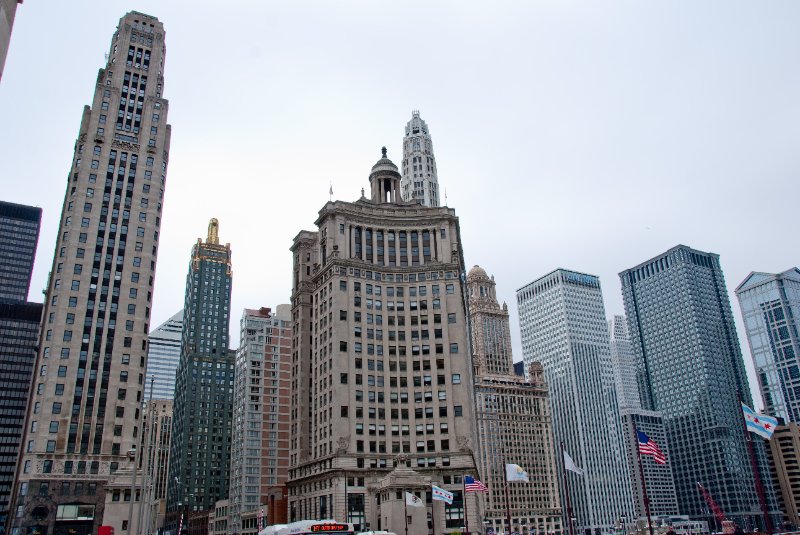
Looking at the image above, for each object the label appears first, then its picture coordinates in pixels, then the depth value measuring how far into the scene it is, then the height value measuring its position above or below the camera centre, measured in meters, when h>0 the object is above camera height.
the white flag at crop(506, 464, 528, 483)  76.38 +6.23
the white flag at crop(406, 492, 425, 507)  76.25 +3.82
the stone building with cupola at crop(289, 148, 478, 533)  109.38 +28.33
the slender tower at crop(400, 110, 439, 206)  186.71 +95.14
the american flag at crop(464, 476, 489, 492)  81.19 +5.47
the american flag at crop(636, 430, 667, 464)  67.19 +7.39
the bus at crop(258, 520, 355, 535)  56.06 +1.00
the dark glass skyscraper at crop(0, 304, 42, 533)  192.38 +37.00
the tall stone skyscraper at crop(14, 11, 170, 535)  96.25 +35.99
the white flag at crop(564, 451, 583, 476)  77.75 +6.98
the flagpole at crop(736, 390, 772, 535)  58.97 +1.64
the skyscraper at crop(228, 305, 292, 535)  174.38 +31.35
